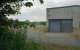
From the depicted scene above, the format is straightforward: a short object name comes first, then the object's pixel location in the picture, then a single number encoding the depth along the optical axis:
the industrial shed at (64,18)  17.30
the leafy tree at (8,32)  4.06
